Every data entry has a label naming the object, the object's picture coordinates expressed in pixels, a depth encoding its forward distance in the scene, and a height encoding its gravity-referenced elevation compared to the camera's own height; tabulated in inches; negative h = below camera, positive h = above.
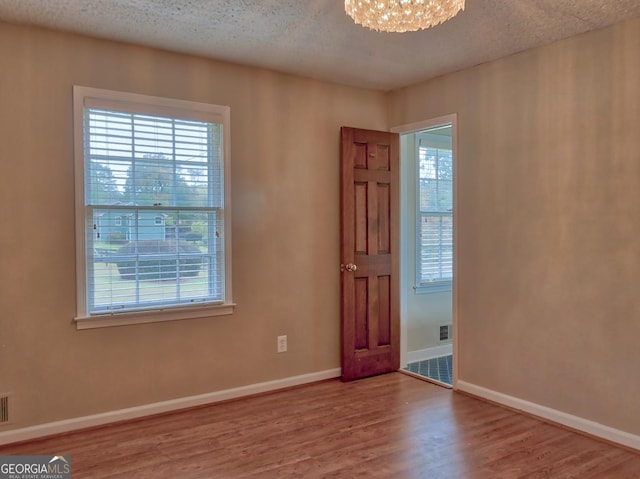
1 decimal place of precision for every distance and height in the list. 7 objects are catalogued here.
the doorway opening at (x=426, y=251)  178.4 -5.6
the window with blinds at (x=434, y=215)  188.1 +9.0
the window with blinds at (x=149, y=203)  120.8 +9.6
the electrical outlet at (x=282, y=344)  151.1 -34.8
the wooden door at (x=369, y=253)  158.7 -5.4
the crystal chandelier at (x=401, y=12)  76.0 +37.7
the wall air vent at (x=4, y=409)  110.3 -40.7
